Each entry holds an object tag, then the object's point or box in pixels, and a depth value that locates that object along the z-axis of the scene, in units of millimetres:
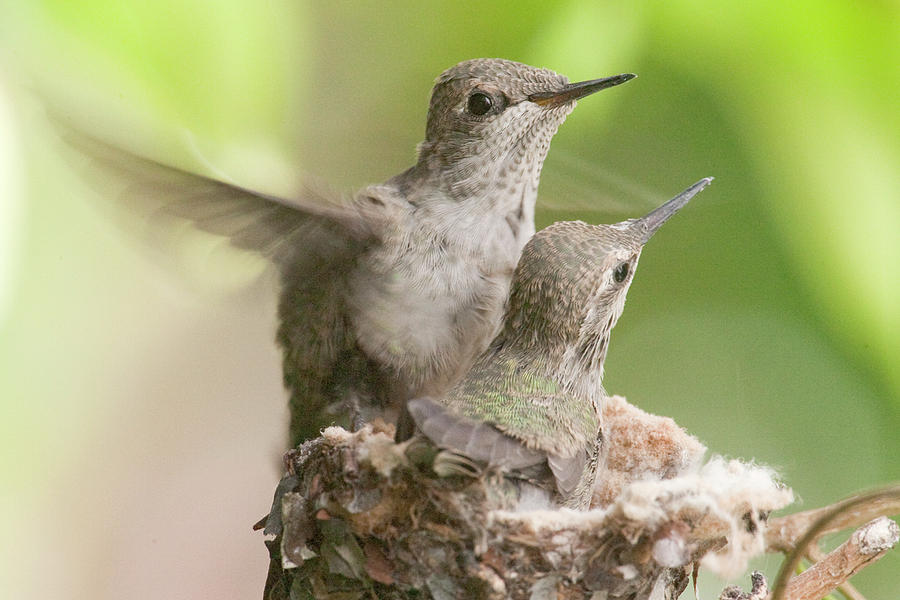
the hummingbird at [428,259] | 1598
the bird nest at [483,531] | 1573
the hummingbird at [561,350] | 1585
